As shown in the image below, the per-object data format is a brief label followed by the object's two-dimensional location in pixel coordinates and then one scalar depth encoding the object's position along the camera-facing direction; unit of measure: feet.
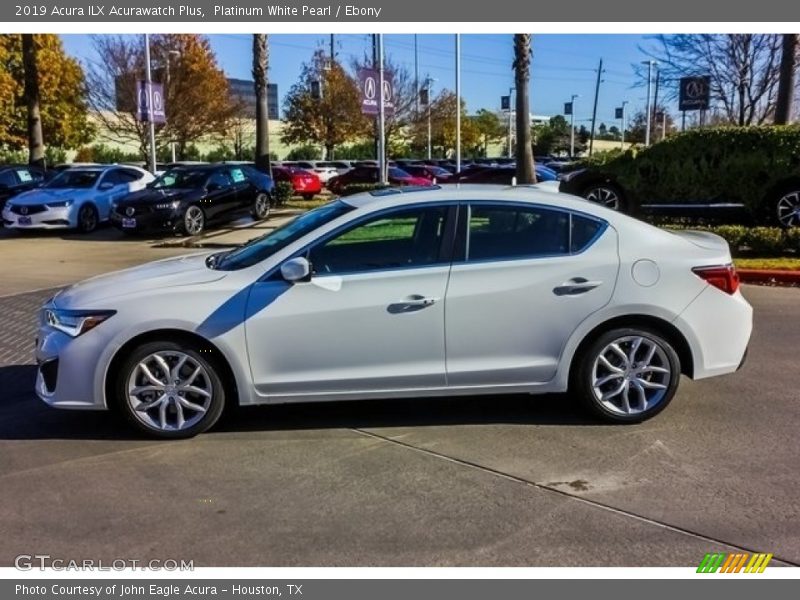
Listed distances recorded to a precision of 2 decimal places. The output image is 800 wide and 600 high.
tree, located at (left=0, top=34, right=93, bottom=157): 132.05
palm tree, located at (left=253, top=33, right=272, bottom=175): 78.25
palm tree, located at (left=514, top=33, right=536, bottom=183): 68.13
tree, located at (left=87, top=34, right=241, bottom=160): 127.75
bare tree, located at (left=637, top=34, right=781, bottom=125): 71.05
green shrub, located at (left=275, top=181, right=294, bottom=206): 78.91
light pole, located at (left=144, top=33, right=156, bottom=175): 67.05
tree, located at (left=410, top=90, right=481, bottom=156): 193.54
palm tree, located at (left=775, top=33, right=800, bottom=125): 49.32
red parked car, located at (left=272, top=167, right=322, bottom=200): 95.55
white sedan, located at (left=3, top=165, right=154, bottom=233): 58.44
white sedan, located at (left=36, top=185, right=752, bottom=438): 15.87
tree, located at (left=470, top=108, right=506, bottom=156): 260.38
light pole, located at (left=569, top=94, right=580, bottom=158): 233.47
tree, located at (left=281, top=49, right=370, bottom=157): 157.58
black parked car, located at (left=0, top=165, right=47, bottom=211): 69.36
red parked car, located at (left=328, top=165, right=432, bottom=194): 108.37
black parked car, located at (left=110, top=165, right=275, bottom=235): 54.29
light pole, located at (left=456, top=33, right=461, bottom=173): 110.63
